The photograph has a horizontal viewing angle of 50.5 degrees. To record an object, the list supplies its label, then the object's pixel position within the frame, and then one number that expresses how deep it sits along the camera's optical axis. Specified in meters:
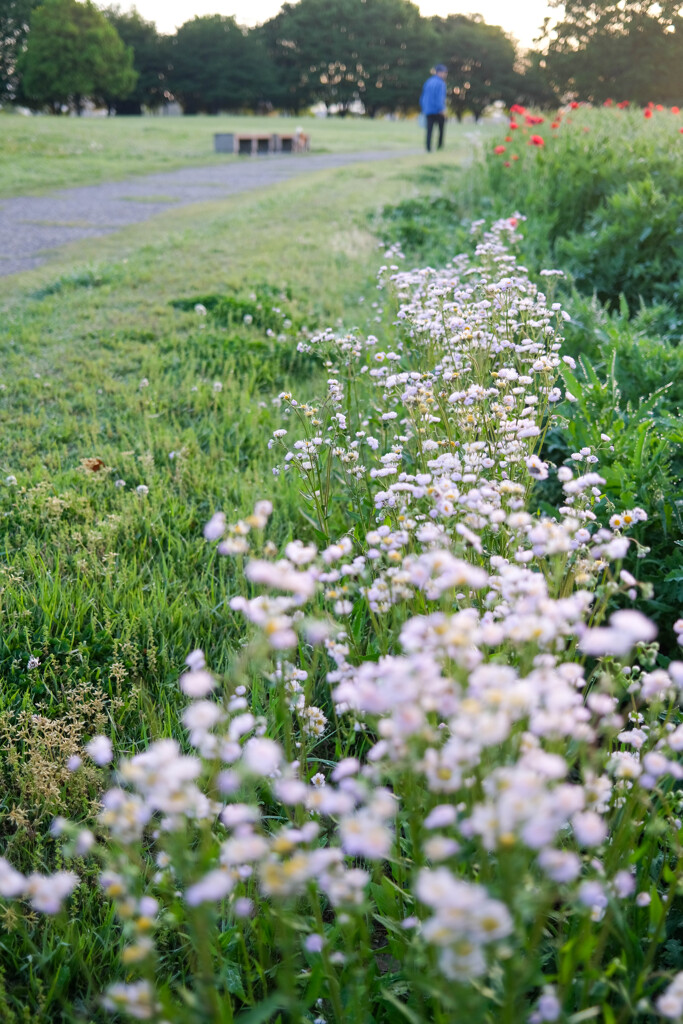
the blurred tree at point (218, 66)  57.38
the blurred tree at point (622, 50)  42.56
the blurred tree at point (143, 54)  57.69
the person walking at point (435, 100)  18.11
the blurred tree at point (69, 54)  48.31
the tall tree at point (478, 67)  59.91
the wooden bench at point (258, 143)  23.27
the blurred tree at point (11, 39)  52.25
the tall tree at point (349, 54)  60.16
